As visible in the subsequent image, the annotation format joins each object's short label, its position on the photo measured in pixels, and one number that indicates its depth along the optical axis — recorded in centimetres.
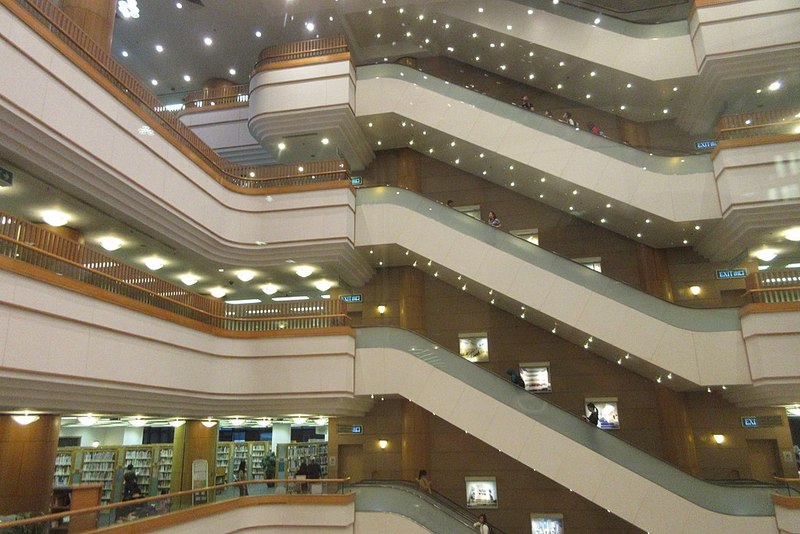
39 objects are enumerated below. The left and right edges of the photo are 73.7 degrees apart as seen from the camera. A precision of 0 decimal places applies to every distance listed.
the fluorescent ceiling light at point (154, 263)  1491
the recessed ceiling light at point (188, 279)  1634
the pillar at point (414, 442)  1535
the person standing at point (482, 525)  1220
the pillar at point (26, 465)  1045
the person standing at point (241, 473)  1556
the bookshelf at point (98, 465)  1617
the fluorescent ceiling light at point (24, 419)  1084
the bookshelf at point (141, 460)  1666
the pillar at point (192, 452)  1518
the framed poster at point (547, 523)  1452
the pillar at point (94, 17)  1263
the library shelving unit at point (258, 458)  1875
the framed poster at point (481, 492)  1509
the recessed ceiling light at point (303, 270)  1598
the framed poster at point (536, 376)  1564
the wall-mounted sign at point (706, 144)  1371
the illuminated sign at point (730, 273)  1474
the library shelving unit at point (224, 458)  1814
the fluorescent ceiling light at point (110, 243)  1317
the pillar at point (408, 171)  1769
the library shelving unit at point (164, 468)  1696
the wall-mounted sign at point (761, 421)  1390
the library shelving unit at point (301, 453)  1845
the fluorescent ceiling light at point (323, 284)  1745
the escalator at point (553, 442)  1088
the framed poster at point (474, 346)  1630
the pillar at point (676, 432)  1401
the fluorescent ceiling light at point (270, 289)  1775
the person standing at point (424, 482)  1401
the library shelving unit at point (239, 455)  1847
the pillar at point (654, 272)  1523
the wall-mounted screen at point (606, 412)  1502
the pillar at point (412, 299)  1648
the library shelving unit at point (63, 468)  1612
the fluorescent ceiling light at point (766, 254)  1399
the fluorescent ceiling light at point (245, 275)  1611
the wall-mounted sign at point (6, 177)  960
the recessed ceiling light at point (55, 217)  1150
